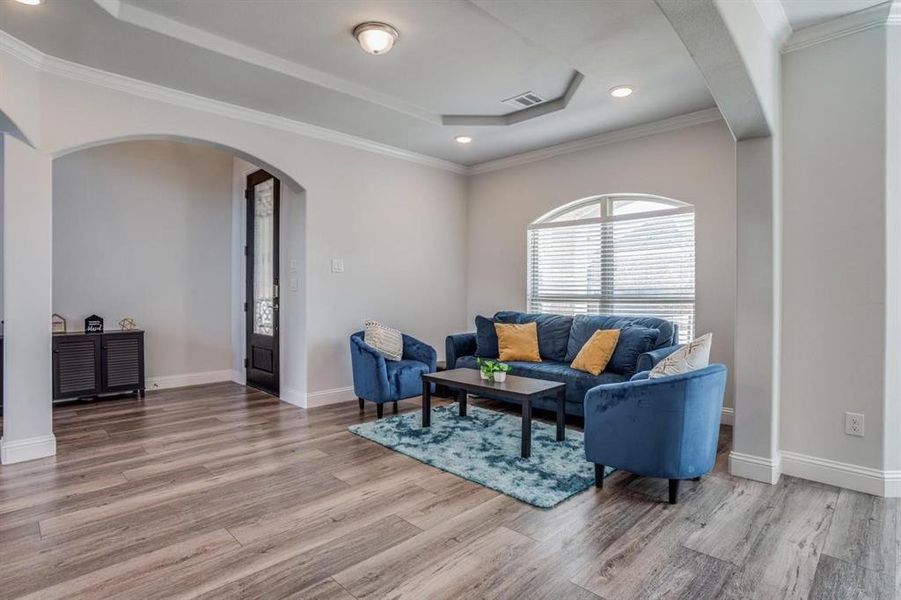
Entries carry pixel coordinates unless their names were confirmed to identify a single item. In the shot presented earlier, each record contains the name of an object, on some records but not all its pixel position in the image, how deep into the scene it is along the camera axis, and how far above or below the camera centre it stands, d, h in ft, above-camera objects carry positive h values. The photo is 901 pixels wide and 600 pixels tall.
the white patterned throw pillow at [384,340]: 15.30 -1.31
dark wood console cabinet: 15.28 -2.13
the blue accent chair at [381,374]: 14.23 -2.29
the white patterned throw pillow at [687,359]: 9.44 -1.21
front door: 17.48 +0.61
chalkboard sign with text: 16.42 -0.87
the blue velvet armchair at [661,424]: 8.41 -2.27
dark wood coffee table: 10.80 -2.15
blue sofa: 13.10 -1.47
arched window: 14.67 +1.33
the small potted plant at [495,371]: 12.14 -1.83
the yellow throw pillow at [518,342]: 15.66 -1.43
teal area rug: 9.36 -3.54
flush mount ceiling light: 9.55 +5.26
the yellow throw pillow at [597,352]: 13.37 -1.50
